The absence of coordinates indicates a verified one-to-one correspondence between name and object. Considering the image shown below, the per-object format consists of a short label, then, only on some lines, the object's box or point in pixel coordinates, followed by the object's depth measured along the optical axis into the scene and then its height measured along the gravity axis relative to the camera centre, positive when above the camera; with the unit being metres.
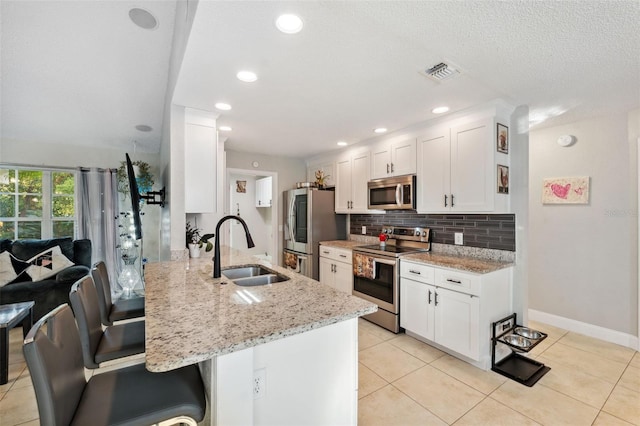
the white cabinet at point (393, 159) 3.30 +0.68
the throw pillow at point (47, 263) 3.42 -0.64
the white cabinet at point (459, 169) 2.59 +0.44
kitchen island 0.97 -0.53
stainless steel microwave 3.26 +0.24
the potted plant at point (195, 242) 2.75 -0.30
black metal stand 2.28 -1.18
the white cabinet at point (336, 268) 3.71 -0.78
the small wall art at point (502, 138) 2.59 +0.70
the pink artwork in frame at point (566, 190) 3.02 +0.24
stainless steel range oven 3.05 -0.67
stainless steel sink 2.02 -0.49
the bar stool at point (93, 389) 0.85 -0.69
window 4.10 +0.16
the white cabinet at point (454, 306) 2.37 -0.87
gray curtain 4.43 -0.02
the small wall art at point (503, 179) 2.60 +0.31
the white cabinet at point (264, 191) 5.28 +0.44
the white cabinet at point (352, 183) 3.96 +0.45
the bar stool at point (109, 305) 1.82 -0.66
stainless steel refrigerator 4.31 -0.21
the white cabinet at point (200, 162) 2.68 +0.51
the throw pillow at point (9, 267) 3.28 -0.65
